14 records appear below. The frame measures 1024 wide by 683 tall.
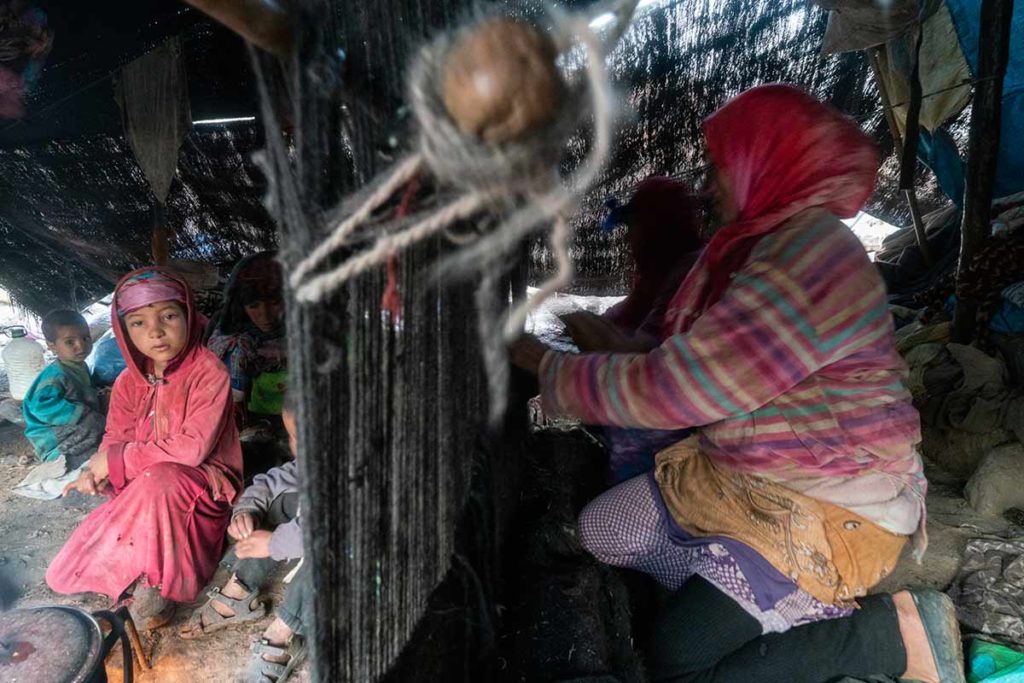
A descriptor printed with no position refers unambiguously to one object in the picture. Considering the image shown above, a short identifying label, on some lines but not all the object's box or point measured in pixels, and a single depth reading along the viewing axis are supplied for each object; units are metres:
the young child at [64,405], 3.67
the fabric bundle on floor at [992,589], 2.03
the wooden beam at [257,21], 0.45
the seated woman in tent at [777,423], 1.23
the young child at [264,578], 1.83
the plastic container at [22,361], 4.44
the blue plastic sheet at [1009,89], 3.29
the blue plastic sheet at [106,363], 4.25
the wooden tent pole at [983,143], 2.89
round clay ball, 0.46
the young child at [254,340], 3.49
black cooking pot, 1.39
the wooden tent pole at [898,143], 3.62
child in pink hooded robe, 2.12
